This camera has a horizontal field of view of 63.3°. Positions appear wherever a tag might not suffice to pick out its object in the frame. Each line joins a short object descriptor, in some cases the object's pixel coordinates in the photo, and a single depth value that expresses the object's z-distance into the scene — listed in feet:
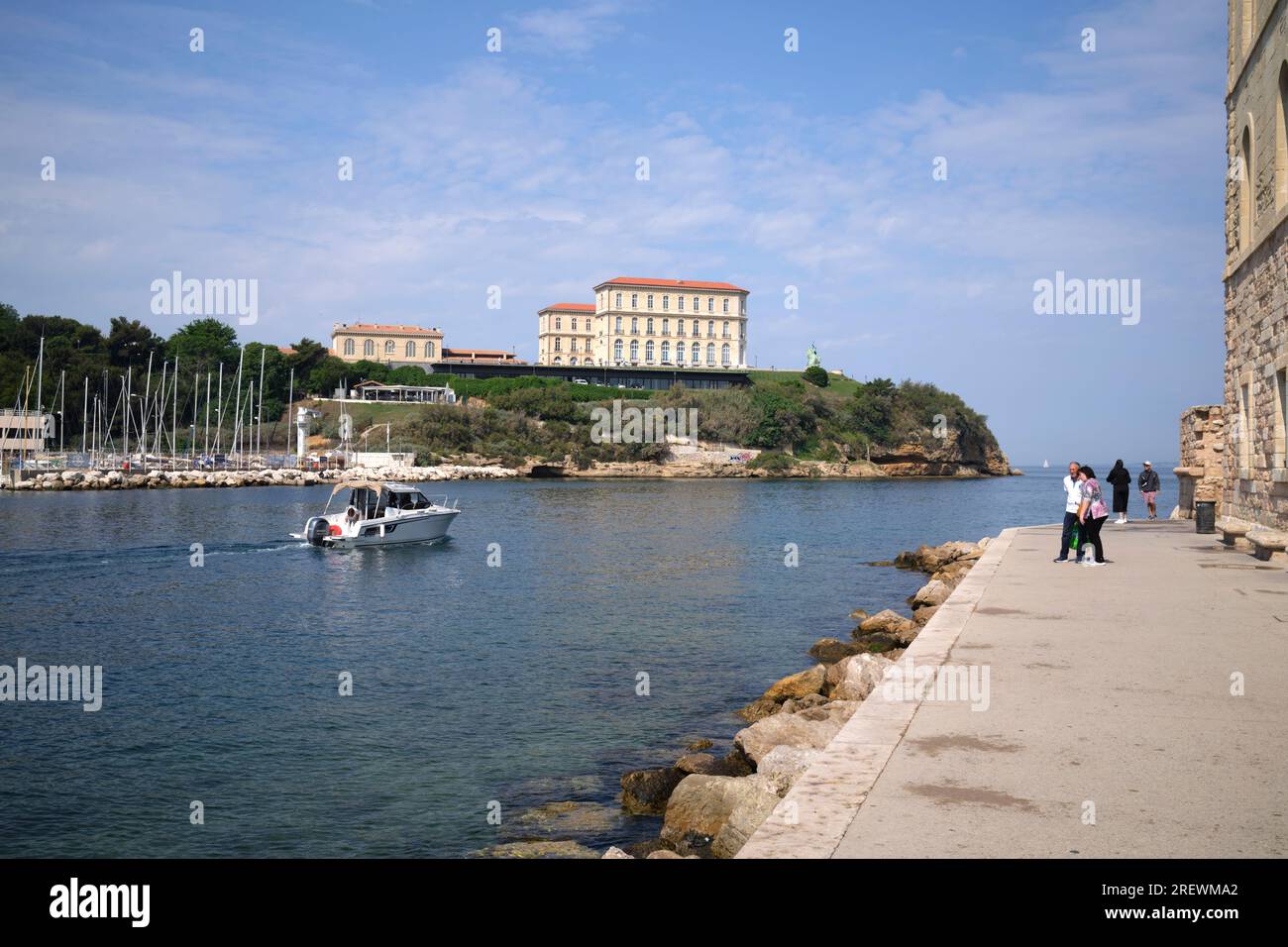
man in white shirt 63.62
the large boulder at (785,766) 27.04
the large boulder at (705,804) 27.20
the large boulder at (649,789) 34.01
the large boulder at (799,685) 45.19
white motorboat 128.16
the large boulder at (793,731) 33.60
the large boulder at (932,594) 64.13
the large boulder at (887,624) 59.16
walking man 105.19
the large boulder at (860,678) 39.68
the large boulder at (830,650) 58.23
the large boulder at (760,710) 45.06
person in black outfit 100.89
